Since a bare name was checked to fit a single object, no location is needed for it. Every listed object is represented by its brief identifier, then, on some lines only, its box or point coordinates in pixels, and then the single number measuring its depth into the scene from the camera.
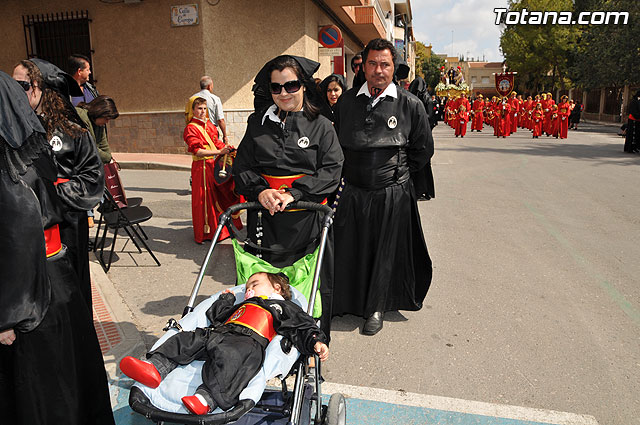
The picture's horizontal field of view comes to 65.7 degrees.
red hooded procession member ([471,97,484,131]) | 29.40
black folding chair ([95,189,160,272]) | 5.79
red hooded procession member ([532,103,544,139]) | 24.31
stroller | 2.12
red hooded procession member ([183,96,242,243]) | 6.73
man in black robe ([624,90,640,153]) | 17.09
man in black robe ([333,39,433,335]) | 4.20
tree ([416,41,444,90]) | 94.88
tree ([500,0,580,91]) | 46.47
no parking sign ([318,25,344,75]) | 16.12
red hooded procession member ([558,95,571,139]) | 23.16
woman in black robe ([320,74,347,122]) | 6.57
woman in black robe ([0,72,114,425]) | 2.01
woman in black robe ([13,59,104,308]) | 2.83
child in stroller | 2.16
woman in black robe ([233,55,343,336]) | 3.37
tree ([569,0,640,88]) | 31.55
